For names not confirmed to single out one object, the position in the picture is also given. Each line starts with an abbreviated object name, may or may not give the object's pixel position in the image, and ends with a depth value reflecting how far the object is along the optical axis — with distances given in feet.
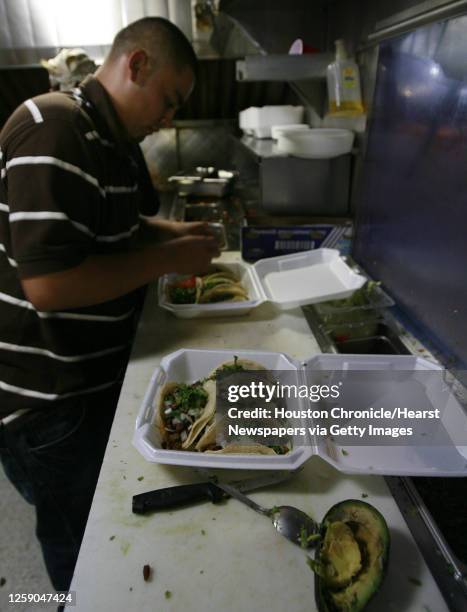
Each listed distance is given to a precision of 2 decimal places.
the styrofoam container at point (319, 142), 5.59
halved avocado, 1.88
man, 3.15
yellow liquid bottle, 5.41
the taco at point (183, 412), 2.72
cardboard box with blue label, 5.55
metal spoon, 2.22
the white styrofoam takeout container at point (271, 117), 7.22
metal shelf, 5.80
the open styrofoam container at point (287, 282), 4.31
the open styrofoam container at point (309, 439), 2.37
